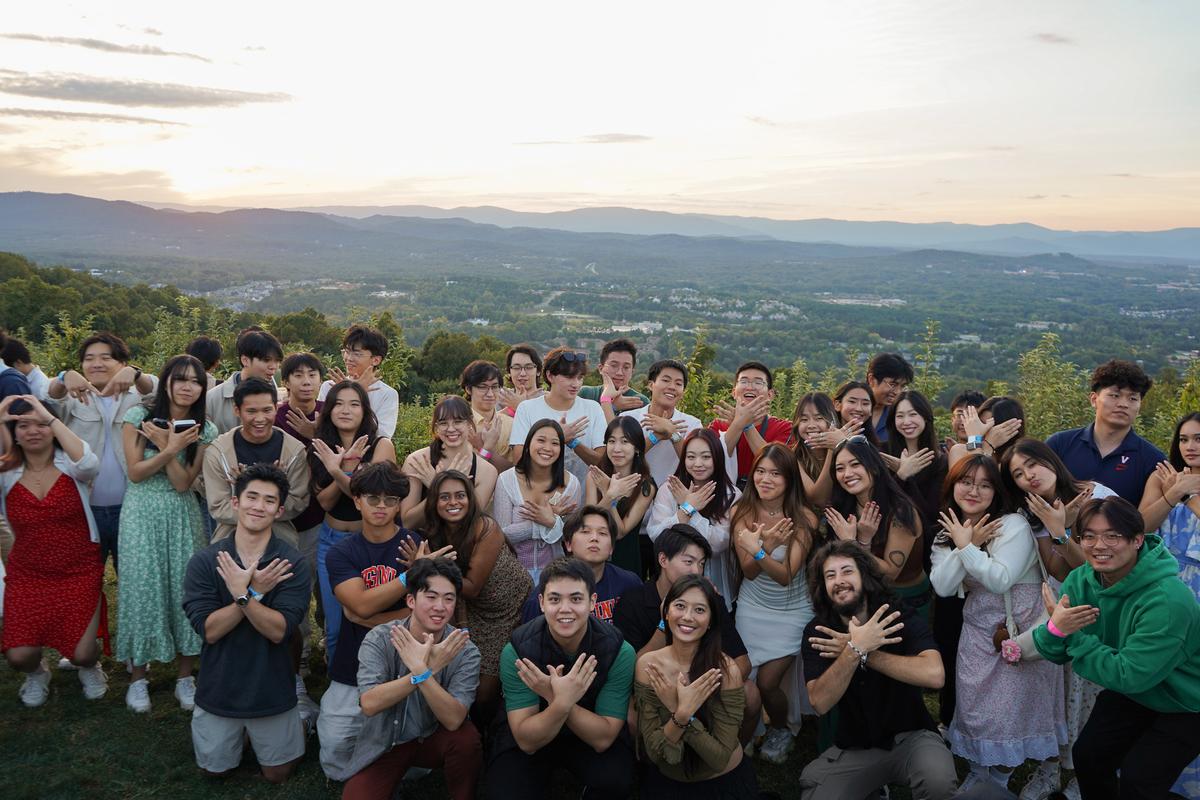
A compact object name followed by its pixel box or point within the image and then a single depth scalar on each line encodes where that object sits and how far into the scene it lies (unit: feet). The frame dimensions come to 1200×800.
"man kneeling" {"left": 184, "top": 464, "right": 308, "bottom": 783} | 14.11
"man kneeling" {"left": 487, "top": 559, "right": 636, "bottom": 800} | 12.47
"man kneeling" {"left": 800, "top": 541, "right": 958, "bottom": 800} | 12.89
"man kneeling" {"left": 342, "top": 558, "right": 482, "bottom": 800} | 12.52
